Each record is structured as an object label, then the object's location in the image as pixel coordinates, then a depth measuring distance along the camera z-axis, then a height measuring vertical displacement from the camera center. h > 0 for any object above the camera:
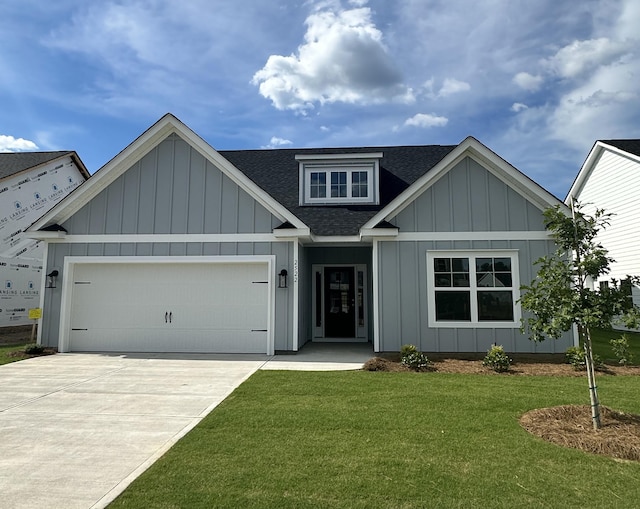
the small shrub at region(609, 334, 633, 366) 4.81 -0.66
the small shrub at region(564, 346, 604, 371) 7.90 -1.28
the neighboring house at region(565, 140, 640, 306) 15.57 +4.52
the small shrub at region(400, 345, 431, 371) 7.98 -1.31
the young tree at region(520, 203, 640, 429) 4.58 +0.02
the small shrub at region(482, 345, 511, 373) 7.78 -1.29
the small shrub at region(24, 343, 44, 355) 9.62 -1.32
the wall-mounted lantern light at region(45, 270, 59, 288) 10.16 +0.42
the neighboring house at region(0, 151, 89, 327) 15.55 +3.35
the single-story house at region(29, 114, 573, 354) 9.30 +1.07
